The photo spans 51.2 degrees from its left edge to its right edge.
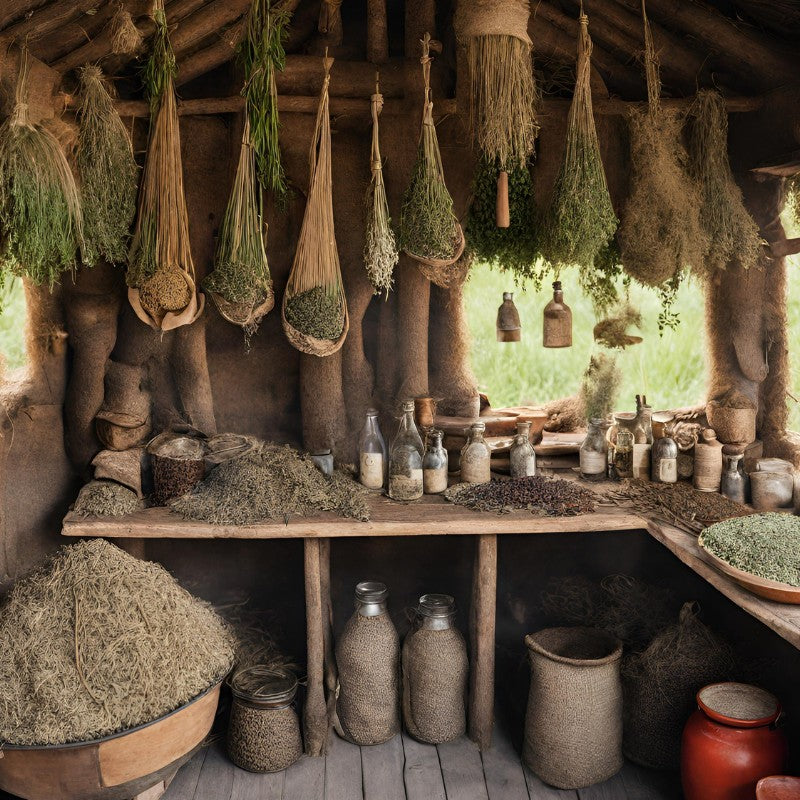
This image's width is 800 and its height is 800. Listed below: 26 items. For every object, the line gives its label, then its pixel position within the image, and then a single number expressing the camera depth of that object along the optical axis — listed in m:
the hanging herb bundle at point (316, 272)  3.73
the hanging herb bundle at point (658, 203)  3.72
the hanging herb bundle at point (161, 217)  3.59
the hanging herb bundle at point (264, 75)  3.49
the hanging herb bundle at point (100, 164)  3.45
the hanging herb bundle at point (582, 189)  3.57
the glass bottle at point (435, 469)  3.96
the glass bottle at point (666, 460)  4.04
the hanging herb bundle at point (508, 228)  3.95
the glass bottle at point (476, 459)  4.04
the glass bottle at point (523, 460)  4.12
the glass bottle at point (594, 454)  4.19
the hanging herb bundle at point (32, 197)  3.05
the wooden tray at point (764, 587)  2.82
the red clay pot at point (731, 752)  3.10
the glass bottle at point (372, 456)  4.03
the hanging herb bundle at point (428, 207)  3.65
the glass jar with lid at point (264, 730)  3.65
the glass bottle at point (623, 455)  4.17
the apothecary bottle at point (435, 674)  3.78
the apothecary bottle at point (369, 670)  3.78
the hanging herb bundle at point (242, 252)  3.63
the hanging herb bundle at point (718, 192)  3.81
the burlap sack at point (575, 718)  3.54
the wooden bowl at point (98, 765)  2.93
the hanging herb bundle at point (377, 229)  3.72
